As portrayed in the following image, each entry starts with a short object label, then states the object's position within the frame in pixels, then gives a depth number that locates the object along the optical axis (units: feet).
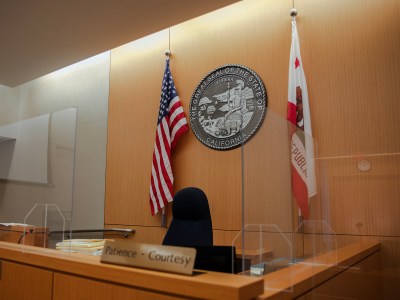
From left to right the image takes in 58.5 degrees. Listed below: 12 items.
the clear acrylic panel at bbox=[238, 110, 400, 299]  4.64
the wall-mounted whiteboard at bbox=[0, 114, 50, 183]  8.20
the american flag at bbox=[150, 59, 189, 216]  11.82
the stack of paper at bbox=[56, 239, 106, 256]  5.85
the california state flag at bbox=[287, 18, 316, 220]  6.02
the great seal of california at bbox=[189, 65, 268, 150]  10.59
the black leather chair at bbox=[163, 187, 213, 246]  8.60
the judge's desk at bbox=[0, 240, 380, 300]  3.30
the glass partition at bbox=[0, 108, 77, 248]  6.59
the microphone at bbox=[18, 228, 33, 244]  6.79
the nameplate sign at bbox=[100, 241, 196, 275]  3.59
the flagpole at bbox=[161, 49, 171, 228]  11.94
